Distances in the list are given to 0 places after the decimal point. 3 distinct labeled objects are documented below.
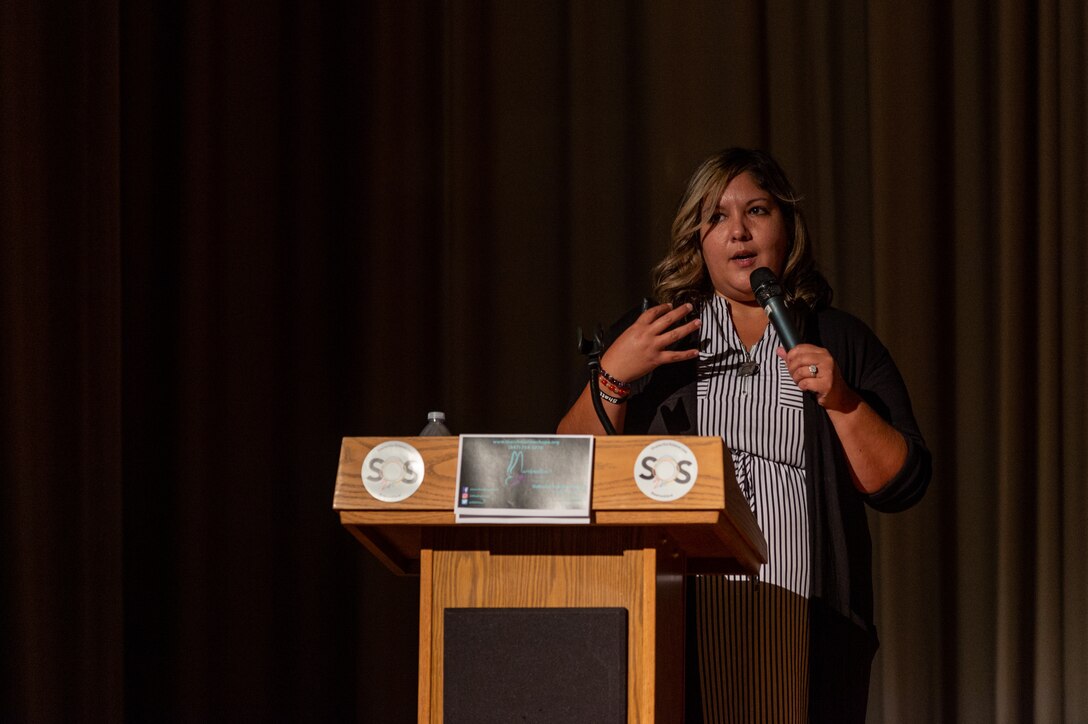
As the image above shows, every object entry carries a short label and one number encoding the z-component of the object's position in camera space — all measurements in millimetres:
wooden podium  6627
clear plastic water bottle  6868
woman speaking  7358
